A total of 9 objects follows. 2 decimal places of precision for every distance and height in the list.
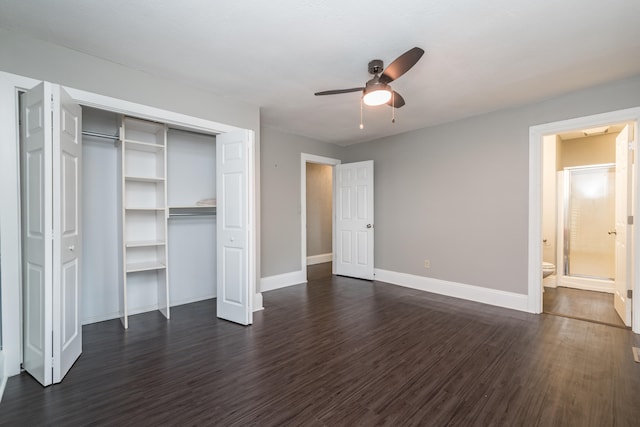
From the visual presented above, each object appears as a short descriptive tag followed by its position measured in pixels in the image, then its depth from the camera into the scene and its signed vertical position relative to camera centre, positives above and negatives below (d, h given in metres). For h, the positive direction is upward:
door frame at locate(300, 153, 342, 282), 5.41 +0.05
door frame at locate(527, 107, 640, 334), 3.65 +0.02
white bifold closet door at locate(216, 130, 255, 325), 3.37 -0.18
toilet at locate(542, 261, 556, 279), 4.50 -0.89
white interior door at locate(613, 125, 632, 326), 3.29 -0.20
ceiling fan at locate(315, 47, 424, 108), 2.24 +1.13
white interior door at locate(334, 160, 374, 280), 5.47 -0.16
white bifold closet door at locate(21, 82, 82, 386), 2.15 -0.15
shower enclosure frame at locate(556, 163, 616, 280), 5.10 -0.24
